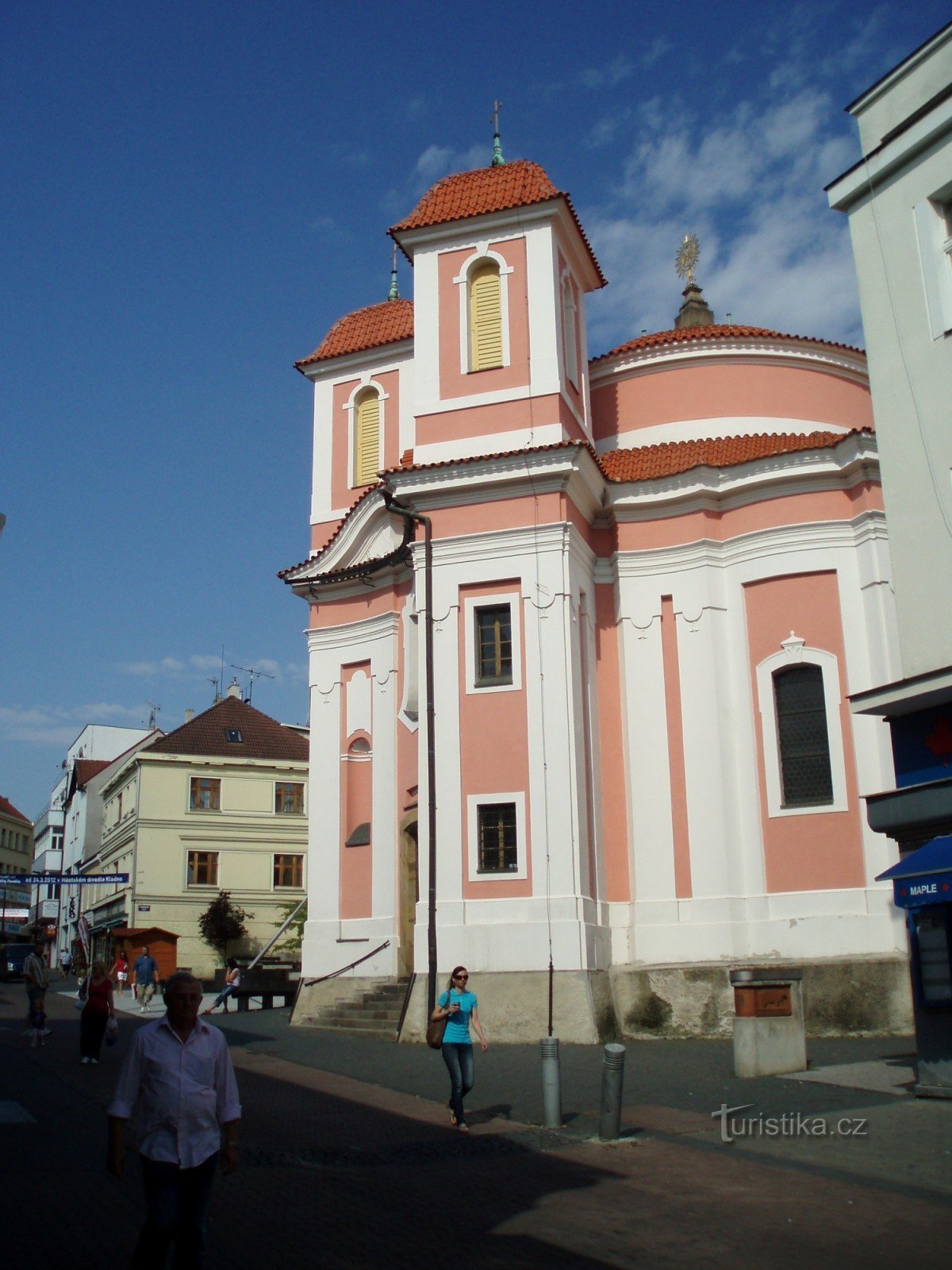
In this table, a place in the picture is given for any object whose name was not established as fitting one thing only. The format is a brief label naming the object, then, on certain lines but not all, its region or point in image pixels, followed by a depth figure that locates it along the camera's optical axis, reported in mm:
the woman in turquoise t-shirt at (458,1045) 11797
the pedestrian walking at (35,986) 20641
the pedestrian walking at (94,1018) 17688
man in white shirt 5551
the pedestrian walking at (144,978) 29750
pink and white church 19422
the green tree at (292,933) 41550
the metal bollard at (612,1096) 10906
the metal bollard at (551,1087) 11586
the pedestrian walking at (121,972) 36781
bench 27344
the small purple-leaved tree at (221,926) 46000
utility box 14164
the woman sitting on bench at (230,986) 26234
